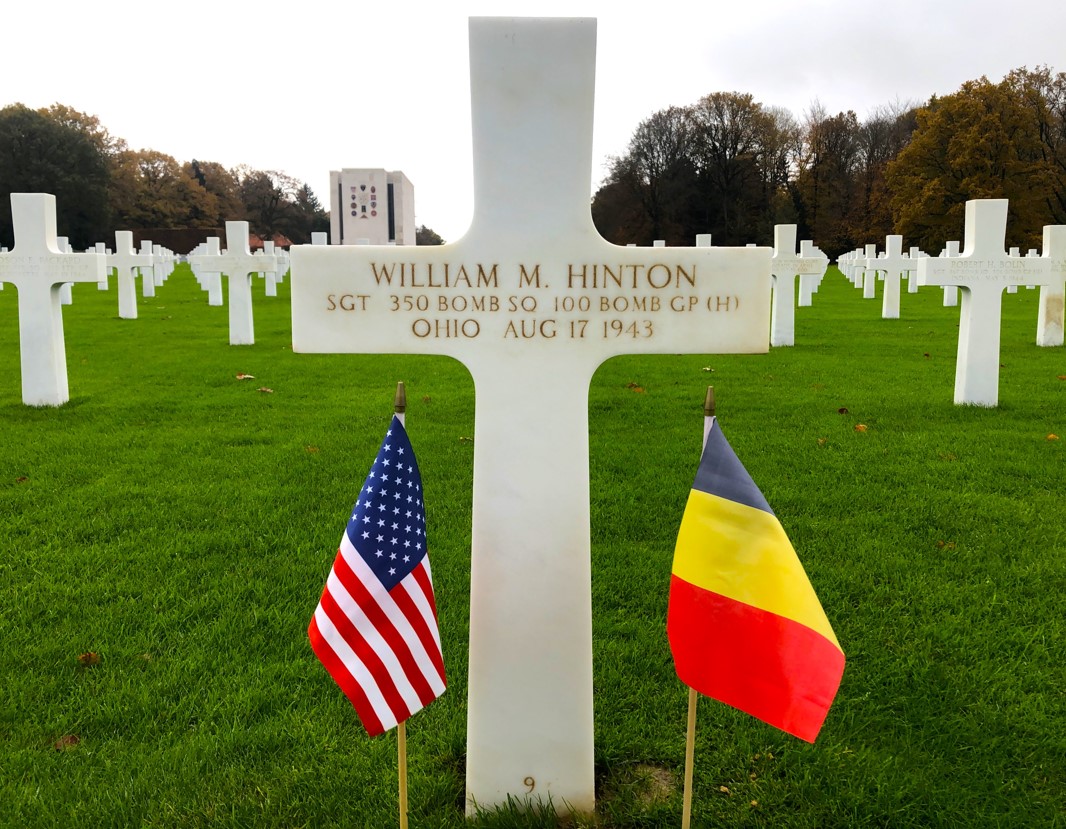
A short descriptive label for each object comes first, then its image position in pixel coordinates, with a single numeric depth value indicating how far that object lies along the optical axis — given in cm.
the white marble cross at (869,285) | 2470
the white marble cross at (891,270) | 1827
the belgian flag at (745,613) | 216
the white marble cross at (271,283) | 2443
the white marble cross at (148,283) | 2434
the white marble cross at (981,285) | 828
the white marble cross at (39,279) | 827
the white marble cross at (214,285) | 2028
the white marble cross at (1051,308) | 1167
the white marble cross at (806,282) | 1849
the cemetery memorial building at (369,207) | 5206
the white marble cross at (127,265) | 1794
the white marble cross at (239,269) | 1361
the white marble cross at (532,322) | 242
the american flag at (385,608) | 231
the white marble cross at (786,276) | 1324
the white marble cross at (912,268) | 1984
